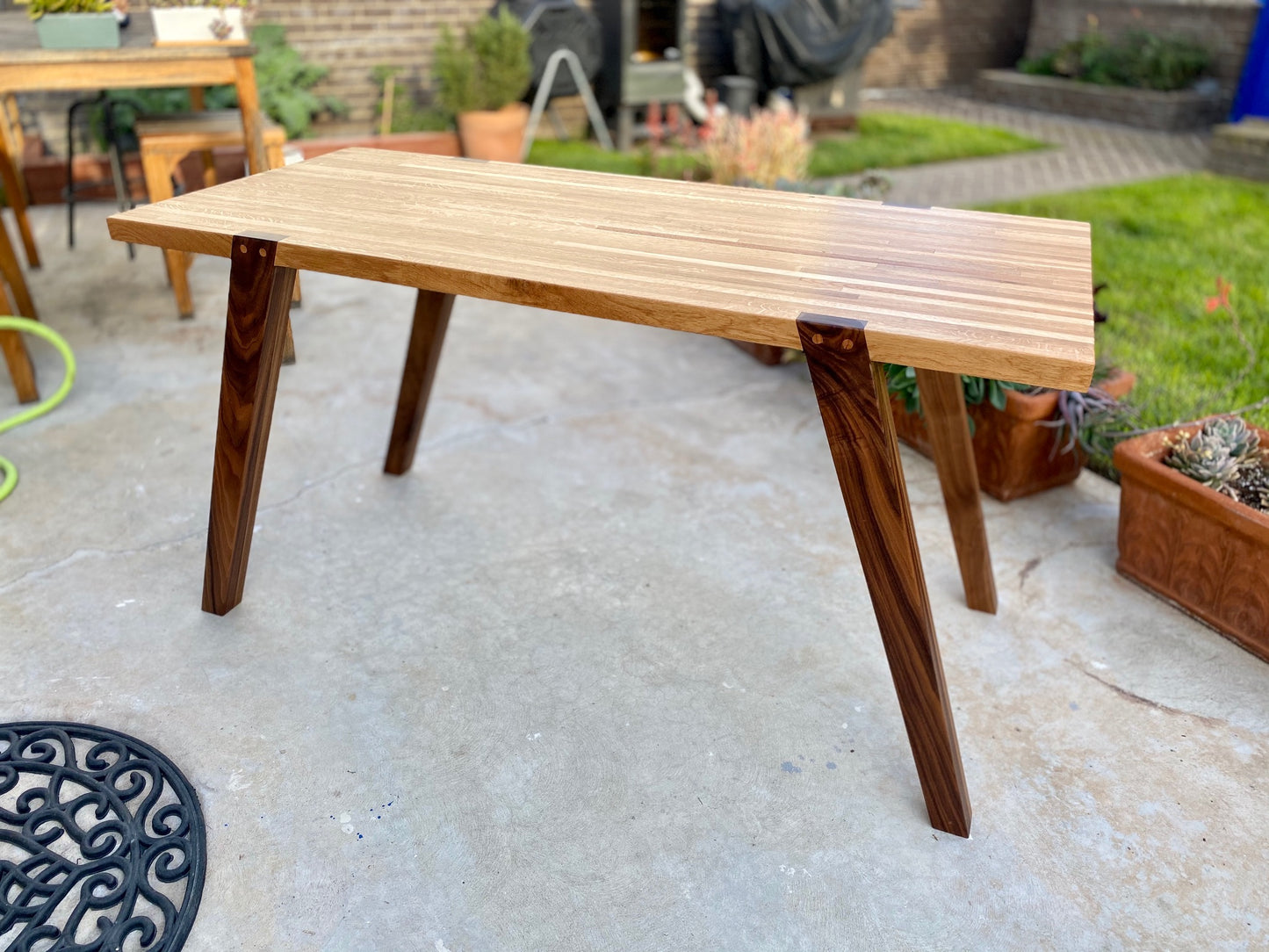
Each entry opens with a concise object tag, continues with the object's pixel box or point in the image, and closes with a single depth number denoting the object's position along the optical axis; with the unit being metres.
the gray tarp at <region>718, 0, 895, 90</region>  6.80
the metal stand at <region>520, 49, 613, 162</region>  6.25
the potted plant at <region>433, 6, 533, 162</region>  5.75
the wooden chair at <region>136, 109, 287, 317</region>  3.44
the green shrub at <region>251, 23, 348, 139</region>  5.73
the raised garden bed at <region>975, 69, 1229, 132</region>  7.69
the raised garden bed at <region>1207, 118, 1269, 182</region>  5.94
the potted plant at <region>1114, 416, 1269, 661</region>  2.10
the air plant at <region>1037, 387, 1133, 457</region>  2.60
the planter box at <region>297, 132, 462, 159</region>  5.25
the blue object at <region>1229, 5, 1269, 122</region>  7.45
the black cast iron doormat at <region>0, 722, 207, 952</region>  1.48
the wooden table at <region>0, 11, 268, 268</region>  2.91
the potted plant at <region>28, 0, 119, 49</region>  3.04
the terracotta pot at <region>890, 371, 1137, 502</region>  2.58
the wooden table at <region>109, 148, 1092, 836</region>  1.42
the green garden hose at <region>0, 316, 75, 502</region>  2.83
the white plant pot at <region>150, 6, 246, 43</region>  3.23
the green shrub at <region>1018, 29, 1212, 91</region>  7.89
